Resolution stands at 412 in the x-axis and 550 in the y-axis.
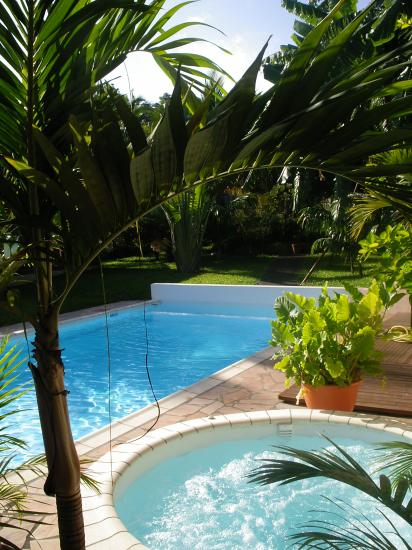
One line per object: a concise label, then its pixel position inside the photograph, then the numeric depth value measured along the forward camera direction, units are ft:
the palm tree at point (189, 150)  5.22
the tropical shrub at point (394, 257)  20.34
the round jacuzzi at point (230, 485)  12.14
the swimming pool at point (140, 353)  23.08
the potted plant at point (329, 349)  15.17
